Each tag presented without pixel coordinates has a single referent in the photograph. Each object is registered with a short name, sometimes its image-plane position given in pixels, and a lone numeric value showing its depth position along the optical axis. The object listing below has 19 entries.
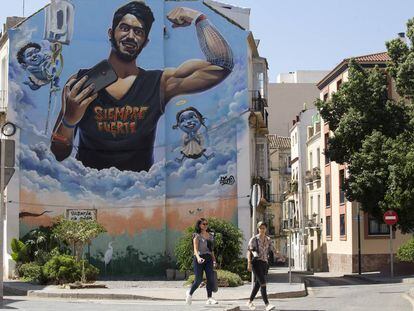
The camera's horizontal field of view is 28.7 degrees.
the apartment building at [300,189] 63.58
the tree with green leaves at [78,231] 26.02
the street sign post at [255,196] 21.28
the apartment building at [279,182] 84.38
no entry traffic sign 35.44
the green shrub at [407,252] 30.38
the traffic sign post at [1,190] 12.90
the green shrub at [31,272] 27.24
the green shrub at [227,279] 26.25
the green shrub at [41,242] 32.66
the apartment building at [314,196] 57.56
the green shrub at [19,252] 32.56
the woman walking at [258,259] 16.30
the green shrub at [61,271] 26.47
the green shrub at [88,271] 26.98
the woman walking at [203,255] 16.47
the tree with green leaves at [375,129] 34.53
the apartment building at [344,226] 46.03
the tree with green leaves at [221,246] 29.77
